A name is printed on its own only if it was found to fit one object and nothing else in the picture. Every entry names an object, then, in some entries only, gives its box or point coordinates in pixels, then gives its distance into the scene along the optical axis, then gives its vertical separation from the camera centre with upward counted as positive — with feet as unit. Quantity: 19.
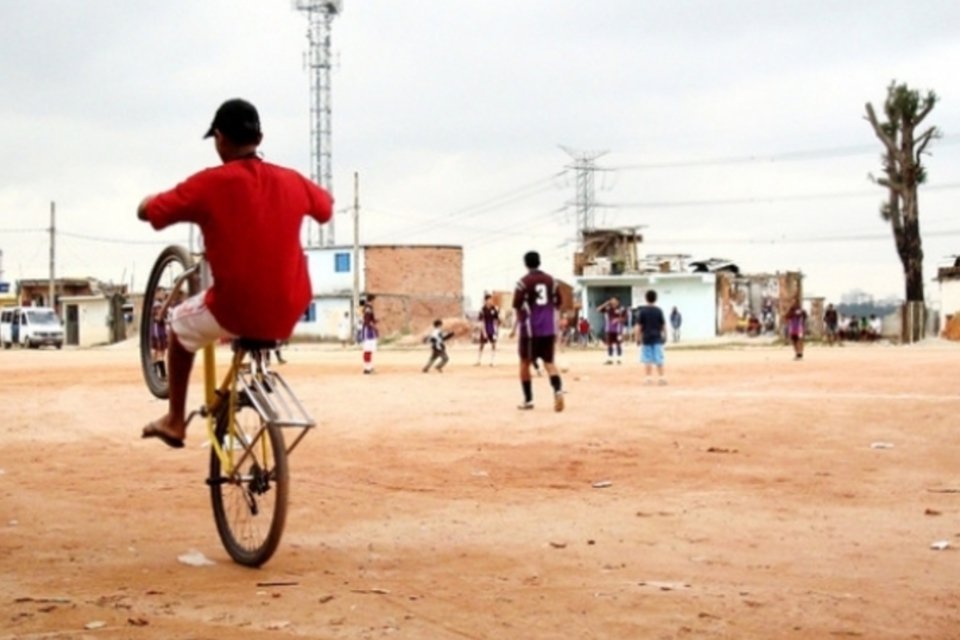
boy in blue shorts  74.13 -0.60
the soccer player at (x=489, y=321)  106.73 +0.24
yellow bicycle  19.48 -1.95
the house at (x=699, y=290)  227.20 +6.07
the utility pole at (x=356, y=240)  223.63 +15.59
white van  211.41 -0.26
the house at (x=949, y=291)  203.10 +5.01
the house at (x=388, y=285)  254.06 +7.98
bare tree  178.81 +22.30
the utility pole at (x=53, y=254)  280.92 +16.02
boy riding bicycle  18.92 +1.50
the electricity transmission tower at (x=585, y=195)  255.70 +26.49
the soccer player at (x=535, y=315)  53.11 +0.36
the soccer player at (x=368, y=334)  91.71 -0.74
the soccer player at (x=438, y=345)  94.22 -1.58
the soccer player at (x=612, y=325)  113.80 -0.16
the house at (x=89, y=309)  274.16 +3.77
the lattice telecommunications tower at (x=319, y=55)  228.43 +49.12
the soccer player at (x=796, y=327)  111.86 -0.40
